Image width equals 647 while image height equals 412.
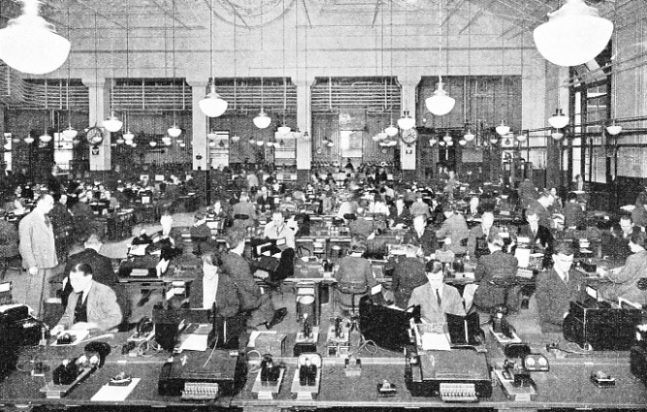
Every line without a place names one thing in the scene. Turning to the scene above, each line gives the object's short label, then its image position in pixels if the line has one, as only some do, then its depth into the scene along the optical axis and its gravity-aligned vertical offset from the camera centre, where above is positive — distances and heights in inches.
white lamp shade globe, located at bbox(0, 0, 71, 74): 159.5 +37.2
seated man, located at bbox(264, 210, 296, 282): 290.4 -30.7
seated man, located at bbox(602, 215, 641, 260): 389.4 -35.6
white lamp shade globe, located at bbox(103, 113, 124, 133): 620.3 +62.0
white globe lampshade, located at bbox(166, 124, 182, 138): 742.9 +66.2
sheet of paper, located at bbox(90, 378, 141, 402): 157.9 -52.5
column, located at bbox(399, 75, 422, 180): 849.5 +103.0
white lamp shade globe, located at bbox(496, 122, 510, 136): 709.9 +65.2
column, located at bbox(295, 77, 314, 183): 851.4 +86.7
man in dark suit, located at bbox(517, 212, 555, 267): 376.8 -28.9
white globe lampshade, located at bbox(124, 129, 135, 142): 831.1 +66.8
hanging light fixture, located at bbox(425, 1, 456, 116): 353.7 +47.6
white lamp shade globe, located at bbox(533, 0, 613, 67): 149.5 +37.3
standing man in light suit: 325.4 -31.2
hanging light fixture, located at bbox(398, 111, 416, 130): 585.3 +60.3
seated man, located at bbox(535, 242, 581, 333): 241.3 -39.5
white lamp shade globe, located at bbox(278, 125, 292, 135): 736.3 +66.7
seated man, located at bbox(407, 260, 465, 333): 231.5 -40.7
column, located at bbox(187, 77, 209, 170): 852.6 +79.7
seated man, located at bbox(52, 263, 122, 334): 214.4 -39.9
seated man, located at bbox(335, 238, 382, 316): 284.0 -40.5
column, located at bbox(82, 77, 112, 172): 848.3 +103.3
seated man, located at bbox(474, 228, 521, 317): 275.0 -41.9
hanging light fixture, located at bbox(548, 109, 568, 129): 590.2 +62.8
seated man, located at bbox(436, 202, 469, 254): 399.2 -26.6
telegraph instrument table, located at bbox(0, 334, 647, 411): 155.9 -52.1
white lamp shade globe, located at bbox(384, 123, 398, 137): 721.8 +65.2
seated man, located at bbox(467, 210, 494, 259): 353.7 -29.1
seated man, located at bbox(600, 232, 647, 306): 264.2 -40.2
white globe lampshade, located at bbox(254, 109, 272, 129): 575.7 +61.1
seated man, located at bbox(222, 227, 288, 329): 273.6 -43.6
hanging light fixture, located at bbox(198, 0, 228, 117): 361.1 +47.6
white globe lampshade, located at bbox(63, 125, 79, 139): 706.8 +61.2
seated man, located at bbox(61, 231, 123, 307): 272.2 -33.3
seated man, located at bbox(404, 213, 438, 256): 368.2 -29.6
